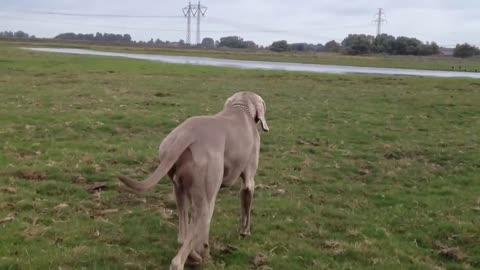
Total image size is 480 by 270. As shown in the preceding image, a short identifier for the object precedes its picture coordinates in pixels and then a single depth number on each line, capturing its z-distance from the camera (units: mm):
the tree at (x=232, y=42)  142625
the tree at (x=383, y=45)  106775
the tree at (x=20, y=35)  162300
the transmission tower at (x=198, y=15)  120375
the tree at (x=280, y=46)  130000
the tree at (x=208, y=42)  150075
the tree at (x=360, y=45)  106312
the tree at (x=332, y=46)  124150
